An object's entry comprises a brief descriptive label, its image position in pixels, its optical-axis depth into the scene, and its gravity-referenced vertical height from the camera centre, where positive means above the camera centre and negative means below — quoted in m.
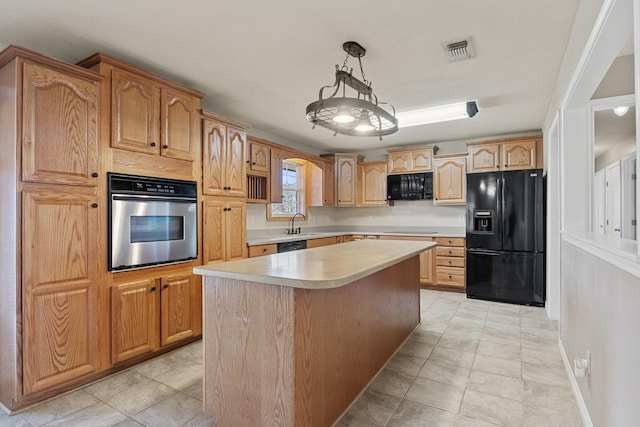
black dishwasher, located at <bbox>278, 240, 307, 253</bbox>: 4.25 -0.42
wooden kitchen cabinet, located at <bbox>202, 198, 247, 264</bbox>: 3.18 -0.16
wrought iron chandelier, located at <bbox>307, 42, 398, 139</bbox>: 1.93 +0.62
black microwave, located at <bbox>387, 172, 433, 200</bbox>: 5.45 +0.46
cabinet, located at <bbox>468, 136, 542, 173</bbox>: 4.52 +0.82
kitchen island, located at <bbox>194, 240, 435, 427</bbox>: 1.62 -0.67
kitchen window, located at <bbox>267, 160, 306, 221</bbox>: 5.22 +0.35
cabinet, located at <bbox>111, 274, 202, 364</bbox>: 2.49 -0.81
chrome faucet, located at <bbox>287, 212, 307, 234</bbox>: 5.28 -0.24
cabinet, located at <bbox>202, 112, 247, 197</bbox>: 3.19 +0.56
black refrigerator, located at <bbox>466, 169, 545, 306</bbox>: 4.28 -0.31
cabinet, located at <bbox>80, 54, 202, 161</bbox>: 2.47 +0.83
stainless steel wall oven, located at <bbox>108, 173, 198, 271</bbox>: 2.49 -0.06
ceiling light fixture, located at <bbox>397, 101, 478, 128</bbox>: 3.61 +1.16
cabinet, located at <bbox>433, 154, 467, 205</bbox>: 5.16 +0.53
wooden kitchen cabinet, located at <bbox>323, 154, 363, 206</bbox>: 6.04 +0.65
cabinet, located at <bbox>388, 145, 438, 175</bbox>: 5.41 +0.90
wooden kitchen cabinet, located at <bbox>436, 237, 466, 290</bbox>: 4.98 -0.73
